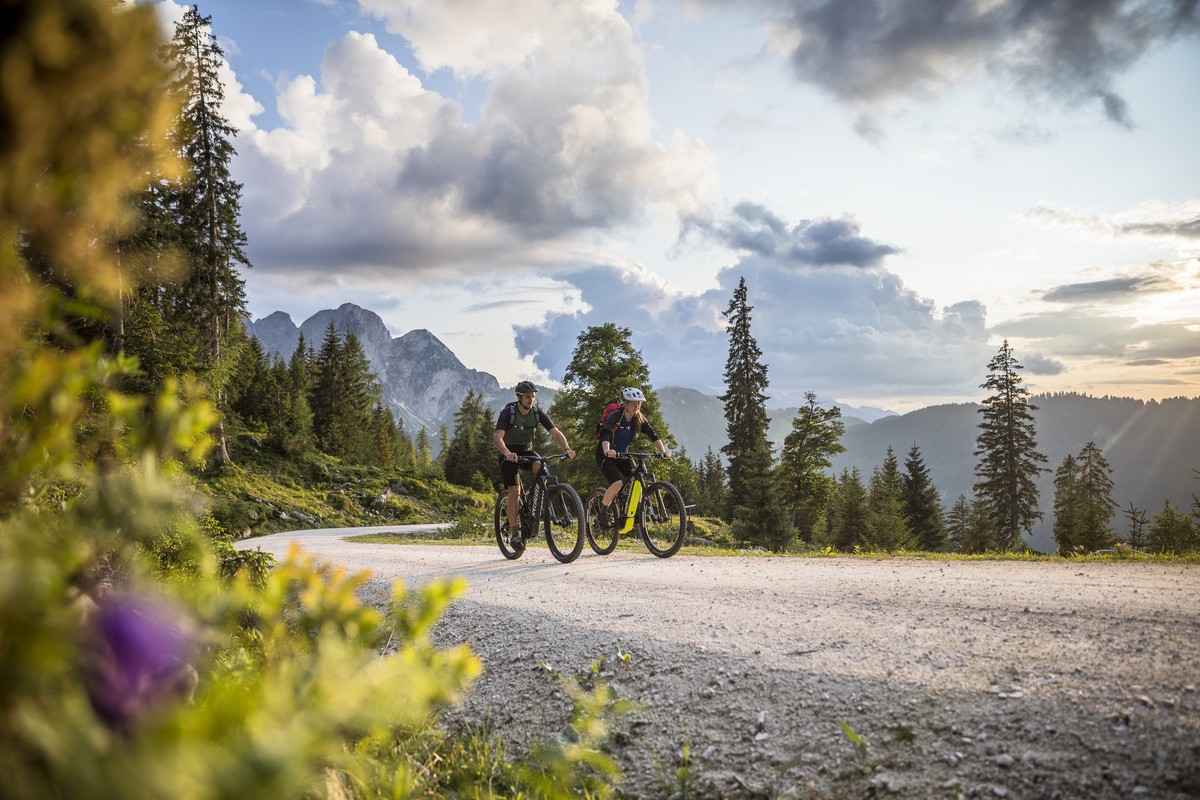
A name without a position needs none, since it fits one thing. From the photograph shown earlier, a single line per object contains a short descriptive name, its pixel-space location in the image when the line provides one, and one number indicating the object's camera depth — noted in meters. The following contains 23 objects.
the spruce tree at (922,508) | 49.50
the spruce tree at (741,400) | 43.94
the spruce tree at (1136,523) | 34.35
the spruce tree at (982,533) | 44.08
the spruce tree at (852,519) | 48.59
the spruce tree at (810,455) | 45.97
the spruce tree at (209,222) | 25.42
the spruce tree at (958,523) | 61.68
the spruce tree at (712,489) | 65.66
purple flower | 0.95
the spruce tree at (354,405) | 50.97
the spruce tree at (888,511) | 42.88
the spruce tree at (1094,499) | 39.09
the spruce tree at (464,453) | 61.69
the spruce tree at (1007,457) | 40.53
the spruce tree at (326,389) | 53.09
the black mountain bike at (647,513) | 10.36
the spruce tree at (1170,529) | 31.50
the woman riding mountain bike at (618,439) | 10.64
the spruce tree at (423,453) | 94.59
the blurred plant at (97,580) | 0.76
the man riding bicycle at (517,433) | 9.85
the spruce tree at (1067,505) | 40.10
